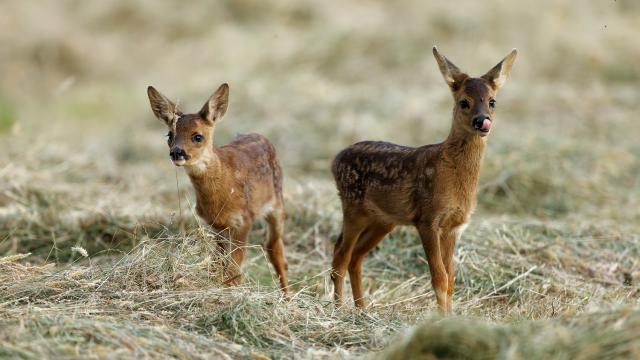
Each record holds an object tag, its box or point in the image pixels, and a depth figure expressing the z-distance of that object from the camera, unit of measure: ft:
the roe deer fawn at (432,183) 48.49
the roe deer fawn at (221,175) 52.08
